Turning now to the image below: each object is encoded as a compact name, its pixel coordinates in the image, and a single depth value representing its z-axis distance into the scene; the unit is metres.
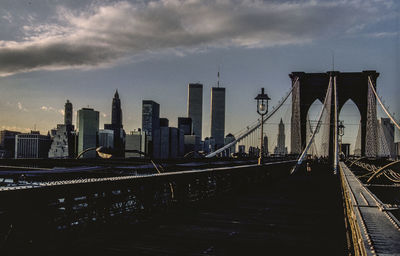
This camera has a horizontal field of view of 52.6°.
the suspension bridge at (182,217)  5.73
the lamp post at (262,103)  24.65
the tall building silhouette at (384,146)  91.88
